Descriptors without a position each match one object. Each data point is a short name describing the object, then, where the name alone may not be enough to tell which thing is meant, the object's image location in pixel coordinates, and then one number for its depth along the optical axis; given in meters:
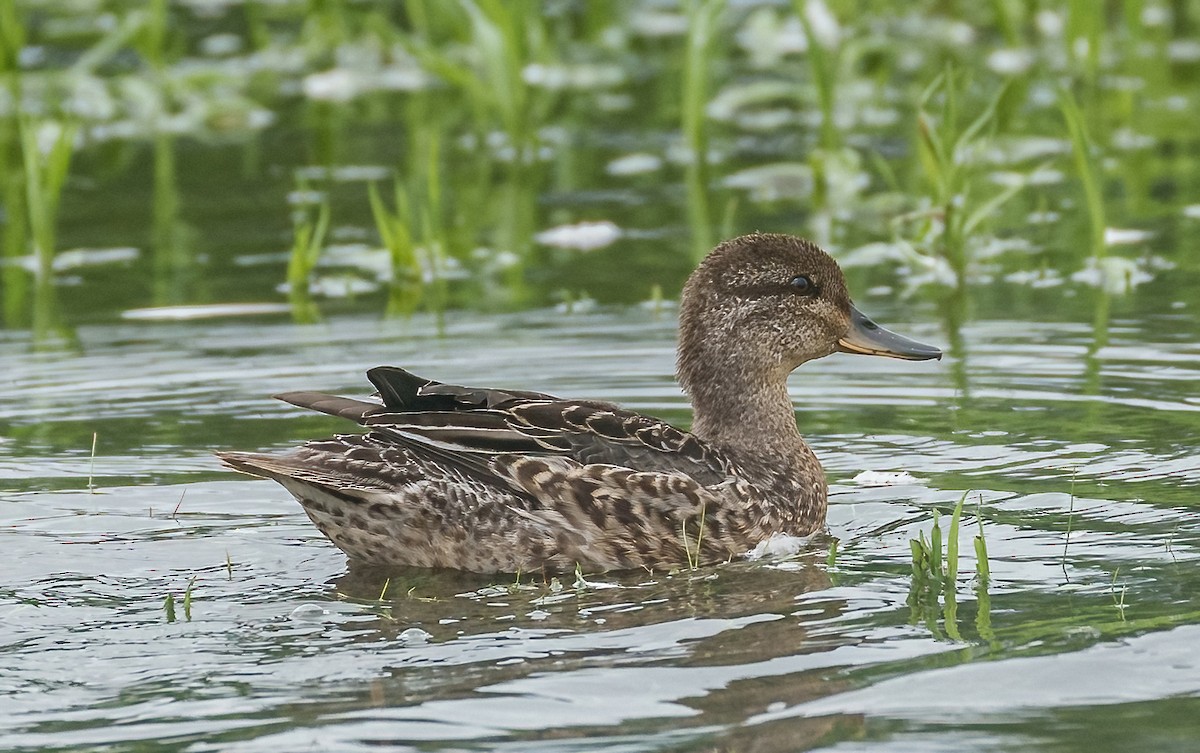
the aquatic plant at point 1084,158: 9.44
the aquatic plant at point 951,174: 9.73
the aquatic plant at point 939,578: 5.66
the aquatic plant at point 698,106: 11.96
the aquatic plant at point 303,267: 10.13
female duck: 6.48
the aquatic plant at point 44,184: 10.55
